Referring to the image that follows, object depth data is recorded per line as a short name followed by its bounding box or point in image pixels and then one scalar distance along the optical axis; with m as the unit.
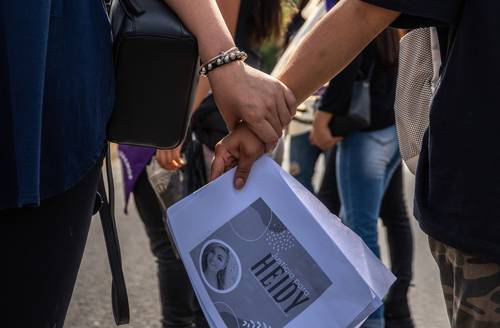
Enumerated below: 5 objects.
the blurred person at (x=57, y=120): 1.34
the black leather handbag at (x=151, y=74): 1.46
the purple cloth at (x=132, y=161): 2.70
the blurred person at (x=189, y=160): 2.47
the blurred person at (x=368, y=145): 3.01
